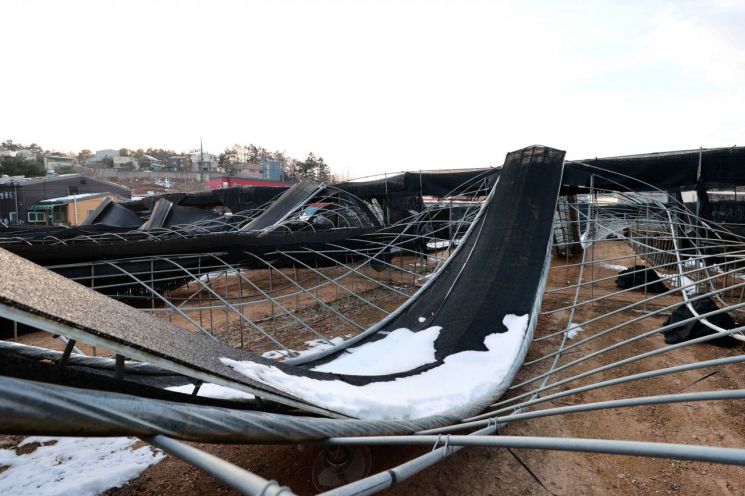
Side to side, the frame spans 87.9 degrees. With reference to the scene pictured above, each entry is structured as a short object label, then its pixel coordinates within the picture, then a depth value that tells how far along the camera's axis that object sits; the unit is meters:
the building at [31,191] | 23.73
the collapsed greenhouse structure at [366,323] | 1.19
